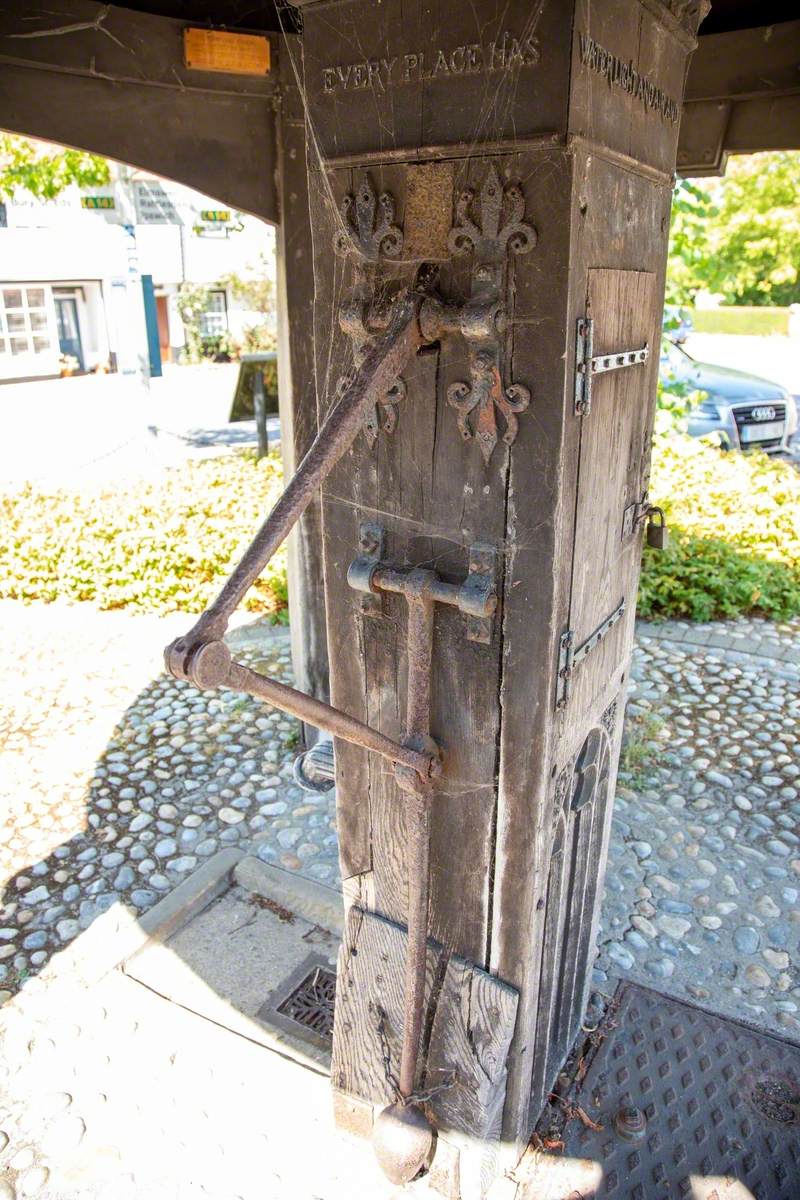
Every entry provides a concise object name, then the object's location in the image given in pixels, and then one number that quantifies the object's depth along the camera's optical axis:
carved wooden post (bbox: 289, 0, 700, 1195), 1.60
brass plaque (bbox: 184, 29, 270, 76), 3.62
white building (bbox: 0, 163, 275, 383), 20.48
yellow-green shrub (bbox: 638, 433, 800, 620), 6.48
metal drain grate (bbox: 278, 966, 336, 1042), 2.97
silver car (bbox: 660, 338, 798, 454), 10.58
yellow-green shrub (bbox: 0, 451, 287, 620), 6.70
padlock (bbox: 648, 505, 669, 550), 2.51
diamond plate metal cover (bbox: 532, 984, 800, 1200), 2.39
